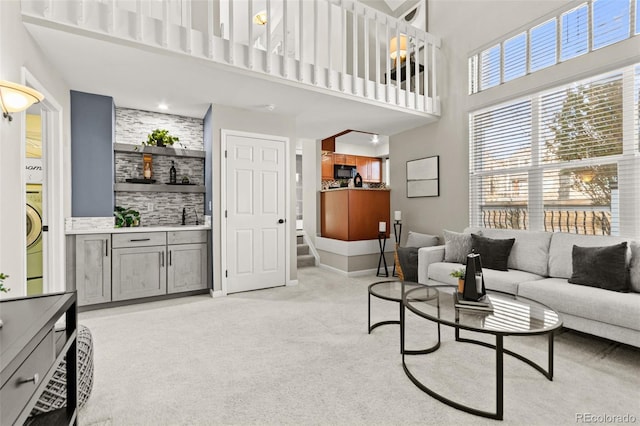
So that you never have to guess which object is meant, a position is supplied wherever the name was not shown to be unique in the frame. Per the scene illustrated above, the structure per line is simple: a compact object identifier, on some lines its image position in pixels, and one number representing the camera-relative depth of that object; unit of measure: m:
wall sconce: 1.85
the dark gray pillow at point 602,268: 2.45
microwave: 7.71
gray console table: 0.84
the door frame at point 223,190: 4.07
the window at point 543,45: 3.41
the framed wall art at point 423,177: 4.74
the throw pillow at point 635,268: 2.44
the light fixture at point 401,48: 5.38
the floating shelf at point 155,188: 3.98
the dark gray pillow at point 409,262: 4.24
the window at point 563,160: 2.86
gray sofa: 2.20
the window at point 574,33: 3.14
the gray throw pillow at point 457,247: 3.66
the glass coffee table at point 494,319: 1.64
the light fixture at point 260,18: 5.39
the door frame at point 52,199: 3.15
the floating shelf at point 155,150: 4.00
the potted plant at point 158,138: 4.17
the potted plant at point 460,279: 2.30
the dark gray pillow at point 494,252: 3.32
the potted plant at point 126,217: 3.94
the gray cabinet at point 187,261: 3.90
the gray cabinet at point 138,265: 3.59
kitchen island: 5.36
